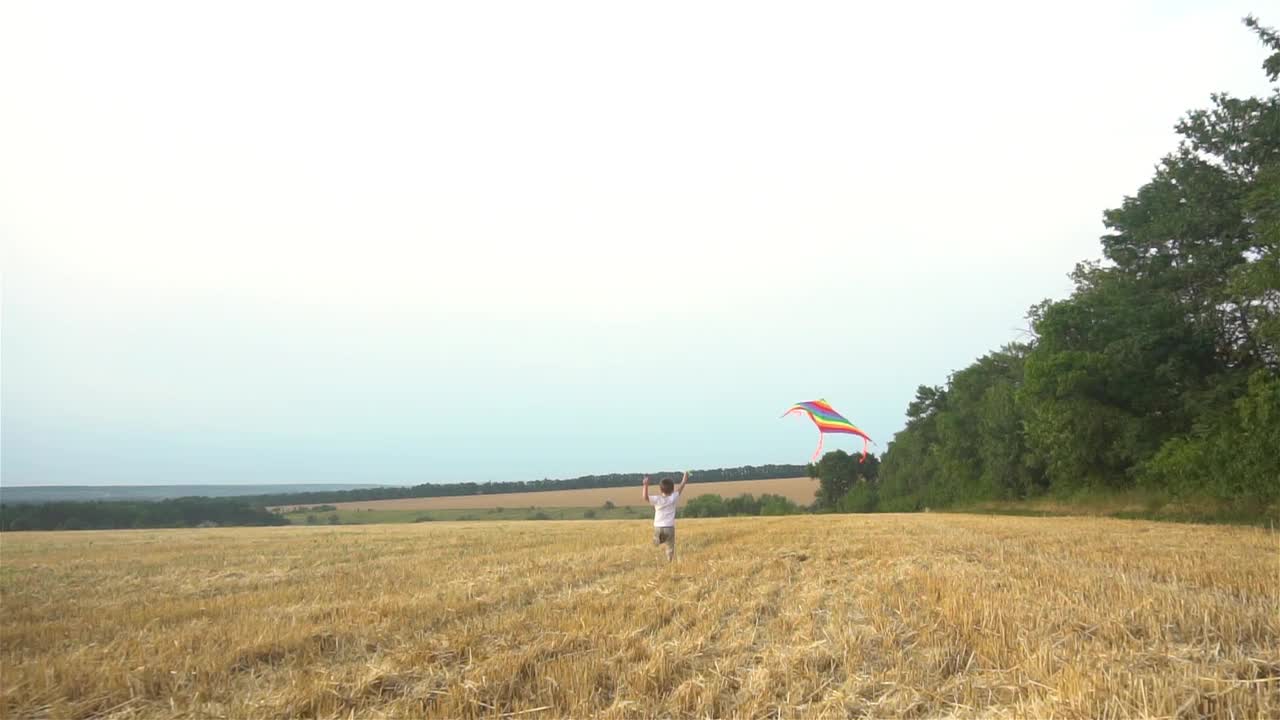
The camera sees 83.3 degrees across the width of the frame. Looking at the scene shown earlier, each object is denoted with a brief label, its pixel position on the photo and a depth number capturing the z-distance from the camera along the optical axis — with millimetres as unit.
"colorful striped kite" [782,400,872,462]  18203
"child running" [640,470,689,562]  13531
